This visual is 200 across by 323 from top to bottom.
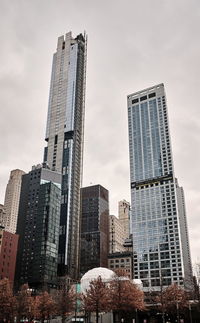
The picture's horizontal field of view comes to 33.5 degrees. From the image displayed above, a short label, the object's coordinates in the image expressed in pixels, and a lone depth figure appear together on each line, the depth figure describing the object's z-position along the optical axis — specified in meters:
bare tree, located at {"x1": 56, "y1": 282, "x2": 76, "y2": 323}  85.81
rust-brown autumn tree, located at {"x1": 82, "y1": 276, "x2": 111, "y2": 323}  79.75
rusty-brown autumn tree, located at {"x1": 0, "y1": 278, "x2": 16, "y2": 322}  86.25
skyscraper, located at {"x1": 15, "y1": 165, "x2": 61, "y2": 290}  188.00
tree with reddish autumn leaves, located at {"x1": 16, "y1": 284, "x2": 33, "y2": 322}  89.96
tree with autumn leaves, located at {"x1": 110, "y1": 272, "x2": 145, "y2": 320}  80.19
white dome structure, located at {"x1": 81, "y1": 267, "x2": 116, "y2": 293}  114.87
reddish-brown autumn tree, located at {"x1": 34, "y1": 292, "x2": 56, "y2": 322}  90.75
